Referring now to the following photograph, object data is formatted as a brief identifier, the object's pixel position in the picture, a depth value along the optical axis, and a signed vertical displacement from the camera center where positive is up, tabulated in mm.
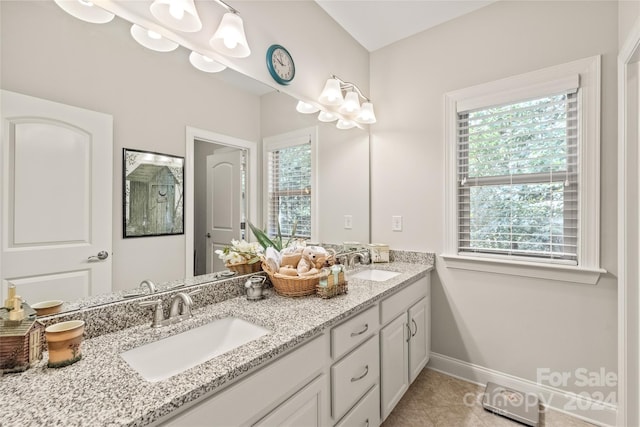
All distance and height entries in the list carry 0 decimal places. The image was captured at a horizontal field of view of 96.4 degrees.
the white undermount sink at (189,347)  931 -495
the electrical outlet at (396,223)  2404 -87
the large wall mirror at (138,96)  851 +444
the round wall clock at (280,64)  1626 +879
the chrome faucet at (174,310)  1079 -385
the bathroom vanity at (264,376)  654 -447
